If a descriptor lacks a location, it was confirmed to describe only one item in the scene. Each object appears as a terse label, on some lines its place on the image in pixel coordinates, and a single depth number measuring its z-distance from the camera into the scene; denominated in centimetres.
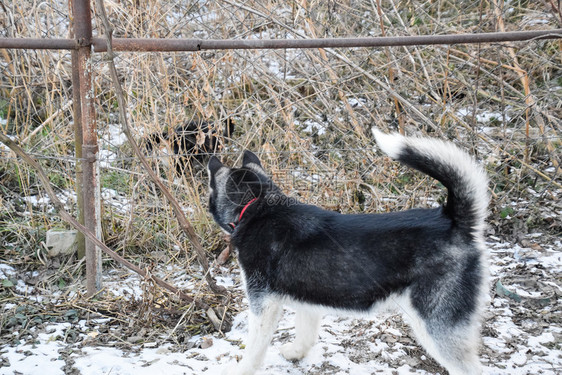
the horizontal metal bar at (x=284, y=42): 263
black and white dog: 205
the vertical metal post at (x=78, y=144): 278
